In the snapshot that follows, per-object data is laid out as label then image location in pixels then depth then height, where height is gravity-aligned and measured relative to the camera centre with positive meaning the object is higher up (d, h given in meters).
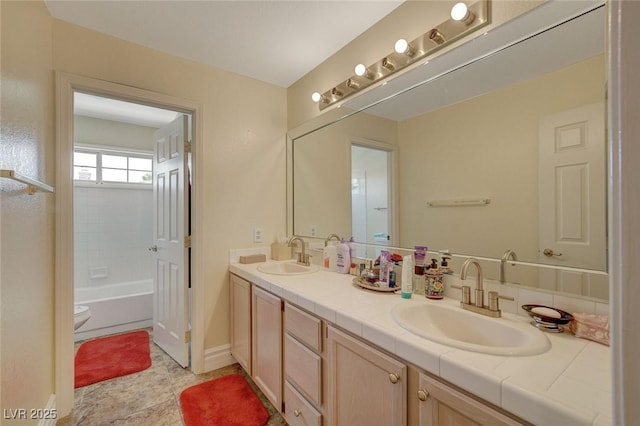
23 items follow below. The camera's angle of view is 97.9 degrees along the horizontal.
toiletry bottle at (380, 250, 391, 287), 1.47 -0.30
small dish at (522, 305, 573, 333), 0.93 -0.36
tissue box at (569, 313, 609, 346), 0.86 -0.37
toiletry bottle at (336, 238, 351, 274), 1.88 -0.31
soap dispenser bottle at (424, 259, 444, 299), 1.29 -0.33
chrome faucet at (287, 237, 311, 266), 2.22 -0.34
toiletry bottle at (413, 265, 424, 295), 1.37 -0.33
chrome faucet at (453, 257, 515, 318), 1.08 -0.35
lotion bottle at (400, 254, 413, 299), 1.33 -0.31
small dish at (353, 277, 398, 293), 1.43 -0.39
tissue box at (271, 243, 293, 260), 2.41 -0.33
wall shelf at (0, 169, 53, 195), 0.91 +0.13
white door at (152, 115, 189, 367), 2.18 -0.23
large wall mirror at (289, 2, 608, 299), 0.99 +0.26
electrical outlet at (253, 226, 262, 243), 2.39 -0.18
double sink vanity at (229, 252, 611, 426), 0.67 -0.46
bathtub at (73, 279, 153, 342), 2.75 -1.04
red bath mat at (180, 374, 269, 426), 1.63 -1.21
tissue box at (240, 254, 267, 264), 2.22 -0.36
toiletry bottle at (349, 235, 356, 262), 1.89 -0.25
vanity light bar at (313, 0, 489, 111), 1.25 +0.87
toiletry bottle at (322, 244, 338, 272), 1.94 -0.31
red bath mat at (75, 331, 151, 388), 2.10 -1.21
